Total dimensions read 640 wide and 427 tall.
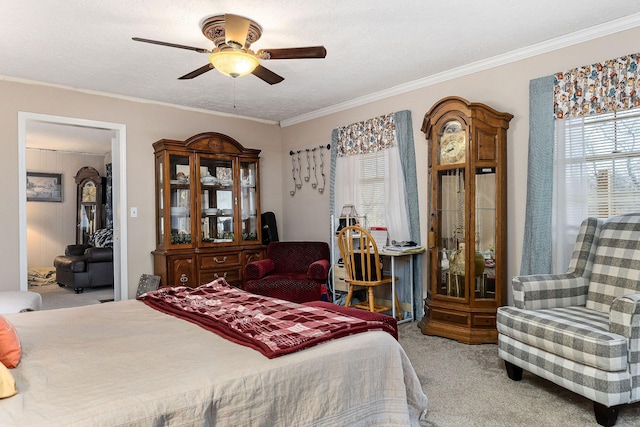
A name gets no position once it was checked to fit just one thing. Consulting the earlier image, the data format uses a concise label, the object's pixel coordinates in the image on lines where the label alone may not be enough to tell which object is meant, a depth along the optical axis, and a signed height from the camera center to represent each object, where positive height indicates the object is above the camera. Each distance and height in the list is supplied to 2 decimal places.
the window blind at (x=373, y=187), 4.64 +0.25
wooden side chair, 3.97 -0.56
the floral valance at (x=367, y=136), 4.53 +0.83
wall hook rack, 5.42 +0.56
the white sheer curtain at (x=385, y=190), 4.43 +0.22
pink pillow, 1.48 -0.48
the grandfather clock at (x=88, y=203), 7.82 +0.18
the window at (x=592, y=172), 2.97 +0.26
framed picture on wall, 7.61 +0.49
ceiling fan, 2.55 +1.00
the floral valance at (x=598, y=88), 2.92 +0.87
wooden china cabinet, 4.64 +0.00
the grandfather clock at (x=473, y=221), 3.50 -0.11
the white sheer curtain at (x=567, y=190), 3.19 +0.13
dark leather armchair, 6.20 -0.84
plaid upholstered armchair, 2.09 -0.65
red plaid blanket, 1.68 -0.51
